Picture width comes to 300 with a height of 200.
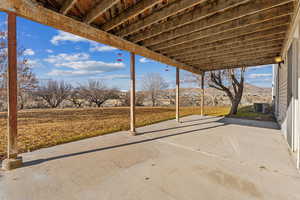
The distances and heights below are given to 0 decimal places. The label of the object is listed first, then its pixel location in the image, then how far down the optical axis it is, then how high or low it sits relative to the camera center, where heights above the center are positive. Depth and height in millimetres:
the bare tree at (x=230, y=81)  7789 +1085
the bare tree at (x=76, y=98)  15501 +51
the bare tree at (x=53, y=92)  14639 +698
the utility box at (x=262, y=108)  8141 -575
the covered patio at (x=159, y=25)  2062 +1560
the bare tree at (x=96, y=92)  15992 +779
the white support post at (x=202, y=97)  7151 +91
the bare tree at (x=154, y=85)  19200 +2102
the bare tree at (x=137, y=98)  16938 +1
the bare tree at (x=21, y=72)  6605 +1549
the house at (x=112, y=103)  16703 -582
